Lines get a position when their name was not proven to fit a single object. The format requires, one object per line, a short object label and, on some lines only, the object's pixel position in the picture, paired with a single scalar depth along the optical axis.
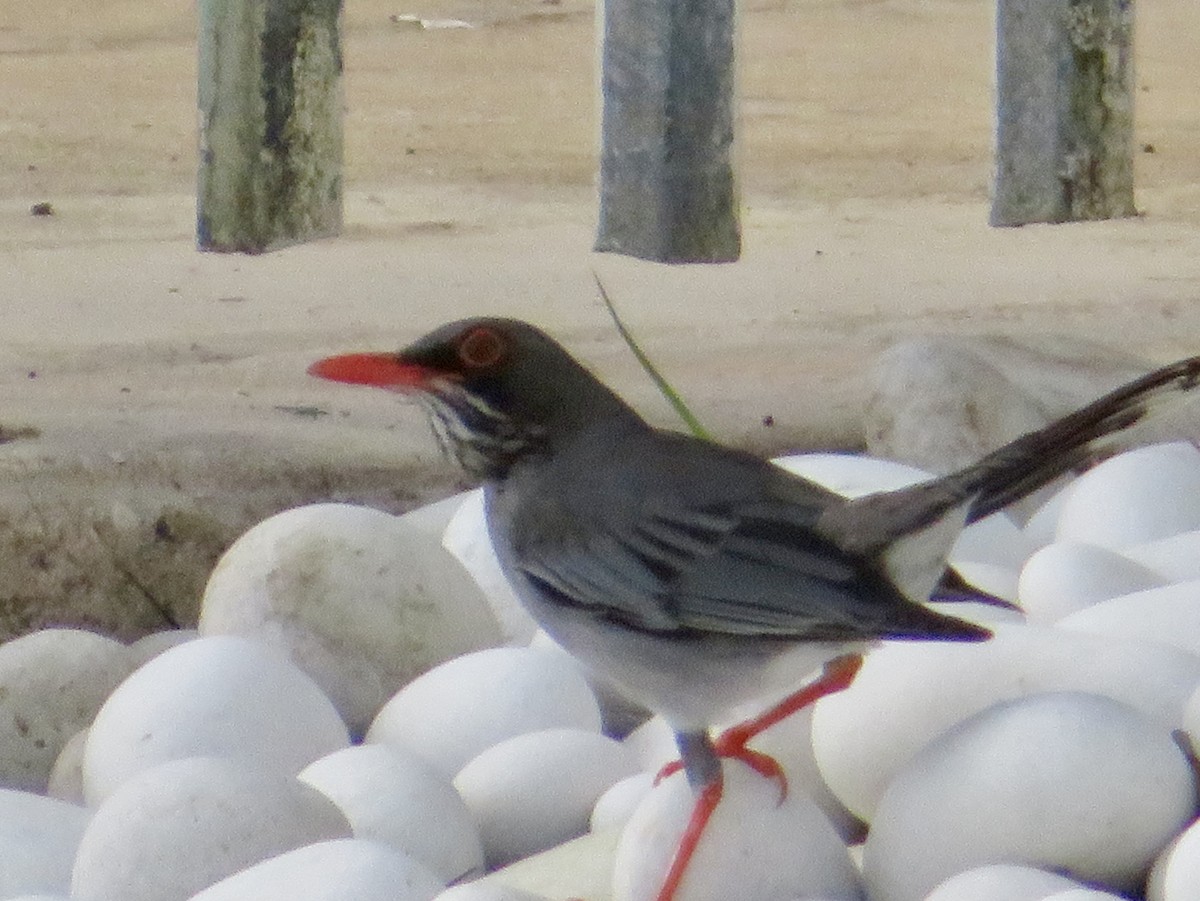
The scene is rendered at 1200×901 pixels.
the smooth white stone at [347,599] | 7.35
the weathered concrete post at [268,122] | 11.16
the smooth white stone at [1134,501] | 7.98
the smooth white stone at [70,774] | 6.89
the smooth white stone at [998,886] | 4.95
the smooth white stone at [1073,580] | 6.80
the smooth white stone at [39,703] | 7.21
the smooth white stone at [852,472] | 7.92
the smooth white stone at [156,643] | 7.58
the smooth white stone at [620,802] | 6.12
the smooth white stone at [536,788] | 6.32
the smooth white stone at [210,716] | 6.37
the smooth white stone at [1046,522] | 8.43
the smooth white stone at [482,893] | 5.03
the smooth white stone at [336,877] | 5.13
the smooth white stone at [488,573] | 7.97
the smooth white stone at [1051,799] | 5.26
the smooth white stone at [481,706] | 6.71
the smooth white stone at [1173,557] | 7.27
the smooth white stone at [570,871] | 5.78
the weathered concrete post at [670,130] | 11.01
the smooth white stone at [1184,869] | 4.90
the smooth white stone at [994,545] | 8.10
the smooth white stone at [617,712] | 7.50
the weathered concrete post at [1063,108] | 12.12
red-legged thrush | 5.48
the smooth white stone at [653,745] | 6.66
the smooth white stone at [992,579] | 7.24
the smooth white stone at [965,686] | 5.75
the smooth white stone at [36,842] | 6.12
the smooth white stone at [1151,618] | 6.19
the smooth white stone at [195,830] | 5.59
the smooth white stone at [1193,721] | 5.51
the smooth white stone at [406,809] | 5.96
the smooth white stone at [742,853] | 5.44
